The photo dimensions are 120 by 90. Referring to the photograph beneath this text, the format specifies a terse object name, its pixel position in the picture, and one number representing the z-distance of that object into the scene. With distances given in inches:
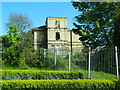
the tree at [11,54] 445.6
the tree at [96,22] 457.7
